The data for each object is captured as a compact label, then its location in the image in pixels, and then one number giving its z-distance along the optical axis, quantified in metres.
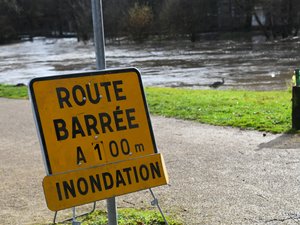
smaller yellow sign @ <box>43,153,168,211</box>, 3.34
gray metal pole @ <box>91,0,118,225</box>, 3.46
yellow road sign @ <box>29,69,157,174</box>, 3.40
